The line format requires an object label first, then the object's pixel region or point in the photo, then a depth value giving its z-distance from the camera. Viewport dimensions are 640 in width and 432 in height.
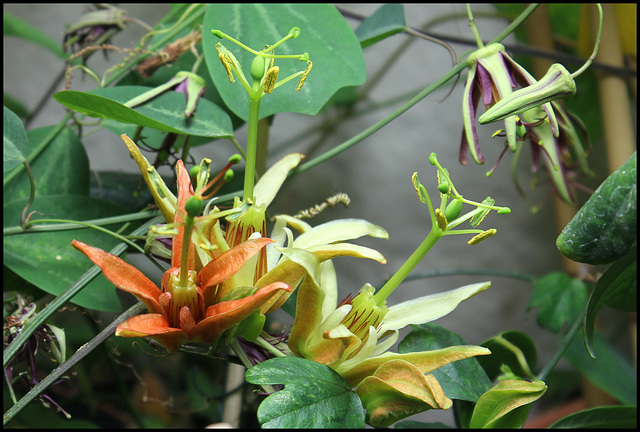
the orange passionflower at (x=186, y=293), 0.49
